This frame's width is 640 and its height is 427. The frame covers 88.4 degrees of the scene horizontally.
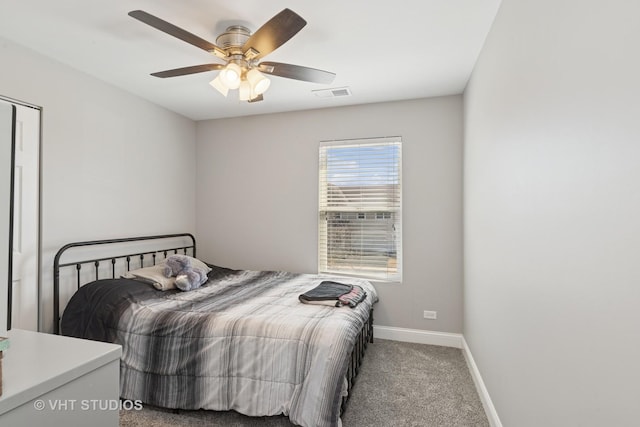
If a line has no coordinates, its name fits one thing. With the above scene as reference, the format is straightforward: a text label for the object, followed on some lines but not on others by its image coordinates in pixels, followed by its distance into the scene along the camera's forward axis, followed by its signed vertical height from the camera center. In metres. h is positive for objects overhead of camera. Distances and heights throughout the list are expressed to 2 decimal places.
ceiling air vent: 3.20 +1.24
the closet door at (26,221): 2.36 -0.04
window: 3.60 +0.09
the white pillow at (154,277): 2.86 -0.55
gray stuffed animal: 2.93 -0.53
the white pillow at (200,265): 3.35 -0.51
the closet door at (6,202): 0.99 +0.04
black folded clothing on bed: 2.55 -0.63
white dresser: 0.83 -0.46
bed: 1.92 -0.82
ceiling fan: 1.73 +0.99
